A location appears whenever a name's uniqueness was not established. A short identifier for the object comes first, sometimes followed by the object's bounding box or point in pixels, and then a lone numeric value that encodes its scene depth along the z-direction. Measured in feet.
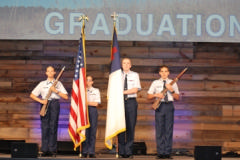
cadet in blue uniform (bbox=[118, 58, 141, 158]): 39.09
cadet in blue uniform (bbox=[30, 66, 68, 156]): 41.18
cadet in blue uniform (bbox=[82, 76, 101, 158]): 40.47
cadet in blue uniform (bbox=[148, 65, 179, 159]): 39.80
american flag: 39.57
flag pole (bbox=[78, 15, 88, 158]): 39.80
